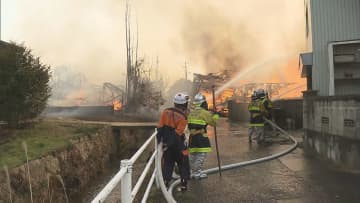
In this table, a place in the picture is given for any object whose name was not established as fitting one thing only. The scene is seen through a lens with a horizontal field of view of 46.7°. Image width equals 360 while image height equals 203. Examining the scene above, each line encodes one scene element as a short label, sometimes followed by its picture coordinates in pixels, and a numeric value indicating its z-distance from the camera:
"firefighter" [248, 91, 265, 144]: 11.70
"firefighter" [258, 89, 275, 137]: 11.84
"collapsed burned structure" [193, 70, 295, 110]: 28.81
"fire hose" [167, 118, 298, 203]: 6.45
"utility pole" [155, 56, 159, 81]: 35.87
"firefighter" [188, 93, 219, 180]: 6.79
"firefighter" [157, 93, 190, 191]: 5.99
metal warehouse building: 11.80
